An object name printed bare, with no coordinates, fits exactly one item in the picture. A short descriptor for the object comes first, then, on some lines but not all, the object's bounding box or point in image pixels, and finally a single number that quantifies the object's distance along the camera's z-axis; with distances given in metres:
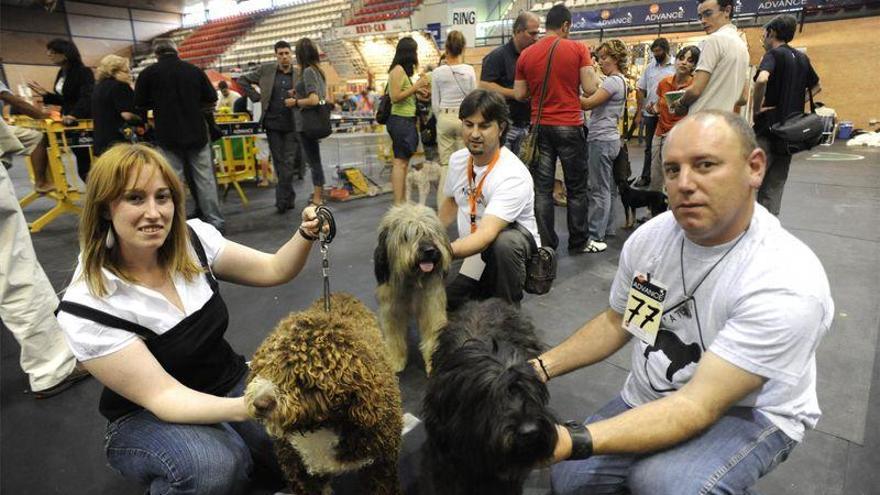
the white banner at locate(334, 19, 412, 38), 20.16
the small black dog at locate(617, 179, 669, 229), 4.69
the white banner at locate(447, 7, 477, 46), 10.43
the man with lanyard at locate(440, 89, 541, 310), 2.57
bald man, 1.23
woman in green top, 5.38
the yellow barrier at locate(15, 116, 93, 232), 5.43
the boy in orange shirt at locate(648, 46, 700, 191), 4.94
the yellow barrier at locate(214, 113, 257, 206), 7.10
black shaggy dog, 1.24
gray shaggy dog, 2.47
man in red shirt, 3.98
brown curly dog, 1.28
